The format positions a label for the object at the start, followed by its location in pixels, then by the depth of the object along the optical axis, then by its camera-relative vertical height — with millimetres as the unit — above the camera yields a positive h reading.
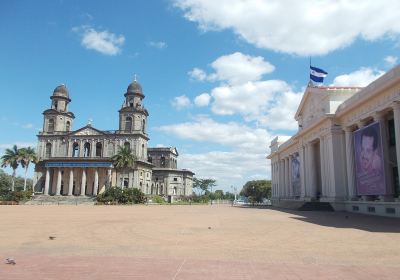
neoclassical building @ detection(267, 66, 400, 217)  27484 +4699
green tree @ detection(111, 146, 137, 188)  76438 +7770
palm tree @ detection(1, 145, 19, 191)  79250 +7836
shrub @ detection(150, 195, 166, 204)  74312 -566
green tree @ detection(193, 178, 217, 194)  161000 +5811
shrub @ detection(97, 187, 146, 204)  64562 +123
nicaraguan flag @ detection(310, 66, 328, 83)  42250 +13829
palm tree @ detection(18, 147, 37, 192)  79250 +8144
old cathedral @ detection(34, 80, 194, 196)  81125 +10363
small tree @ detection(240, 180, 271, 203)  114250 +2804
